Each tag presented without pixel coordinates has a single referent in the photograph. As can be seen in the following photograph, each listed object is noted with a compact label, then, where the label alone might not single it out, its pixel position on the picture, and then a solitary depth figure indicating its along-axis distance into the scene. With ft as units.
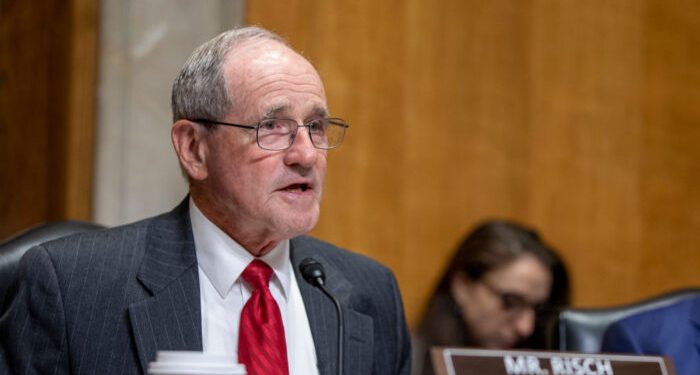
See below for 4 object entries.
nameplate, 12.07
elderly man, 14.85
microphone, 14.89
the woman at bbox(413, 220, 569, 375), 26.13
